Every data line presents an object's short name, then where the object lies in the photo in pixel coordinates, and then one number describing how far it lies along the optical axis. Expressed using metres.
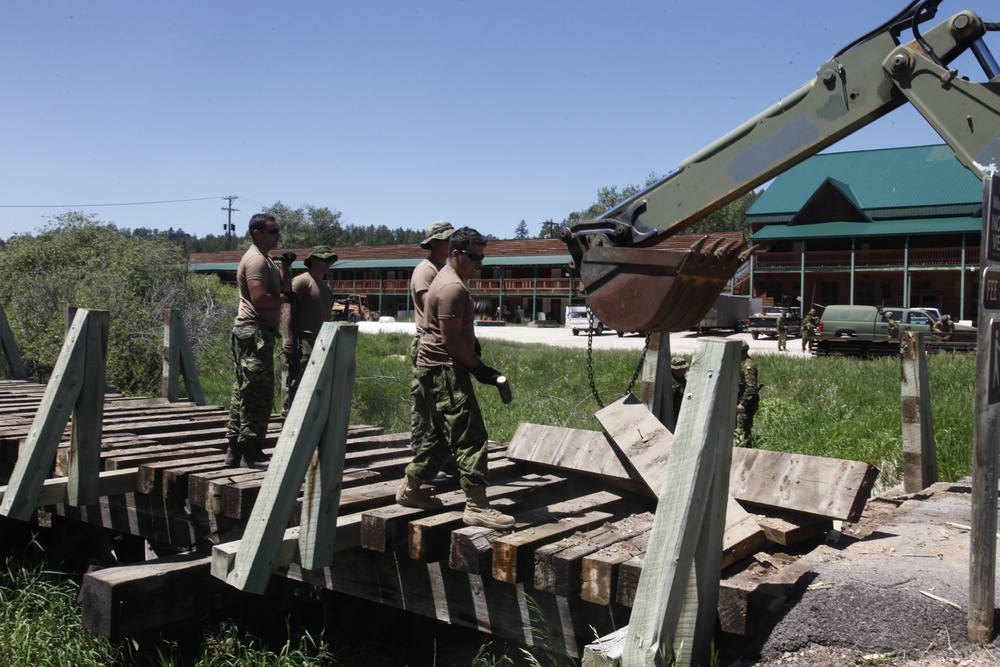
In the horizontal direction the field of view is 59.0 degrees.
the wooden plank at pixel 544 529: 3.96
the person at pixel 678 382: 8.69
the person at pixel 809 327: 27.06
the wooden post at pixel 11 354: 10.74
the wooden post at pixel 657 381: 6.25
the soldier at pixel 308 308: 7.34
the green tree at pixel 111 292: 15.05
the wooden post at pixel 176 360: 8.82
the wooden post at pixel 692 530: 3.18
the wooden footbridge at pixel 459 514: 3.32
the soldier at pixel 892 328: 24.23
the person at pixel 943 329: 24.84
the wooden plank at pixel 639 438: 4.89
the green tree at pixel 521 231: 141.35
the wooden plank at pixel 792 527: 4.33
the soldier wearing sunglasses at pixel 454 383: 4.51
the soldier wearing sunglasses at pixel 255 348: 5.69
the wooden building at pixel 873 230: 38.62
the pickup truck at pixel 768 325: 35.78
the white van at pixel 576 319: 39.40
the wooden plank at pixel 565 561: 3.82
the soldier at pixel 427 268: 5.45
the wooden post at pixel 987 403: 3.39
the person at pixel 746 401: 8.62
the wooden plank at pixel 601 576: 3.73
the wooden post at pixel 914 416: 6.22
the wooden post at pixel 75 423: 5.11
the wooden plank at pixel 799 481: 4.36
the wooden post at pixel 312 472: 3.95
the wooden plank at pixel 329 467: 4.11
